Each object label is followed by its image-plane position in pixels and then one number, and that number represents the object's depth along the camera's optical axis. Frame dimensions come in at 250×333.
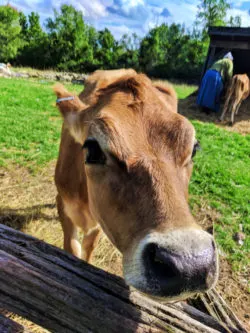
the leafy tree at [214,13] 53.63
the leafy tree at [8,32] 31.64
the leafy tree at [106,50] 36.94
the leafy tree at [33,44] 35.91
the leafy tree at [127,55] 37.50
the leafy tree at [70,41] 36.34
